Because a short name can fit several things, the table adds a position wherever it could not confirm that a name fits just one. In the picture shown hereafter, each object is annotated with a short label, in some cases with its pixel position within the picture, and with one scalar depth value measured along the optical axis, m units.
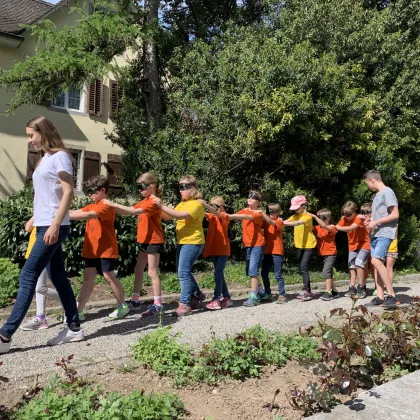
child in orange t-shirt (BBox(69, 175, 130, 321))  5.96
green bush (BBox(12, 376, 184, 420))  2.89
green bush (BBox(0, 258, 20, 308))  6.94
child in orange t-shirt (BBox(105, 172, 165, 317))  6.27
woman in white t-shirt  4.55
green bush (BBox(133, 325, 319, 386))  3.88
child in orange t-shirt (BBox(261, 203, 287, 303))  7.90
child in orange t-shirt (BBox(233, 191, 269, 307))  7.49
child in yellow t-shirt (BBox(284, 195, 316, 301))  8.16
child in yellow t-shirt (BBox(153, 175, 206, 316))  6.41
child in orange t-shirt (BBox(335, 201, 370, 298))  8.47
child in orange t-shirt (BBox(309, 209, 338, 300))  8.24
